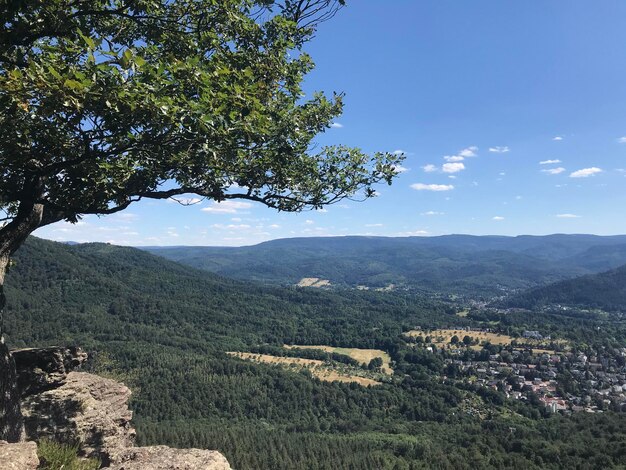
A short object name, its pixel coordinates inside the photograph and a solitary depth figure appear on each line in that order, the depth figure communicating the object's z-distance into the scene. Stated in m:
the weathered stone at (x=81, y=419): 10.84
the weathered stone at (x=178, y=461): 7.93
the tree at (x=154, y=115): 6.02
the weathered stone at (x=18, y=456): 6.36
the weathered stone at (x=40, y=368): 11.10
